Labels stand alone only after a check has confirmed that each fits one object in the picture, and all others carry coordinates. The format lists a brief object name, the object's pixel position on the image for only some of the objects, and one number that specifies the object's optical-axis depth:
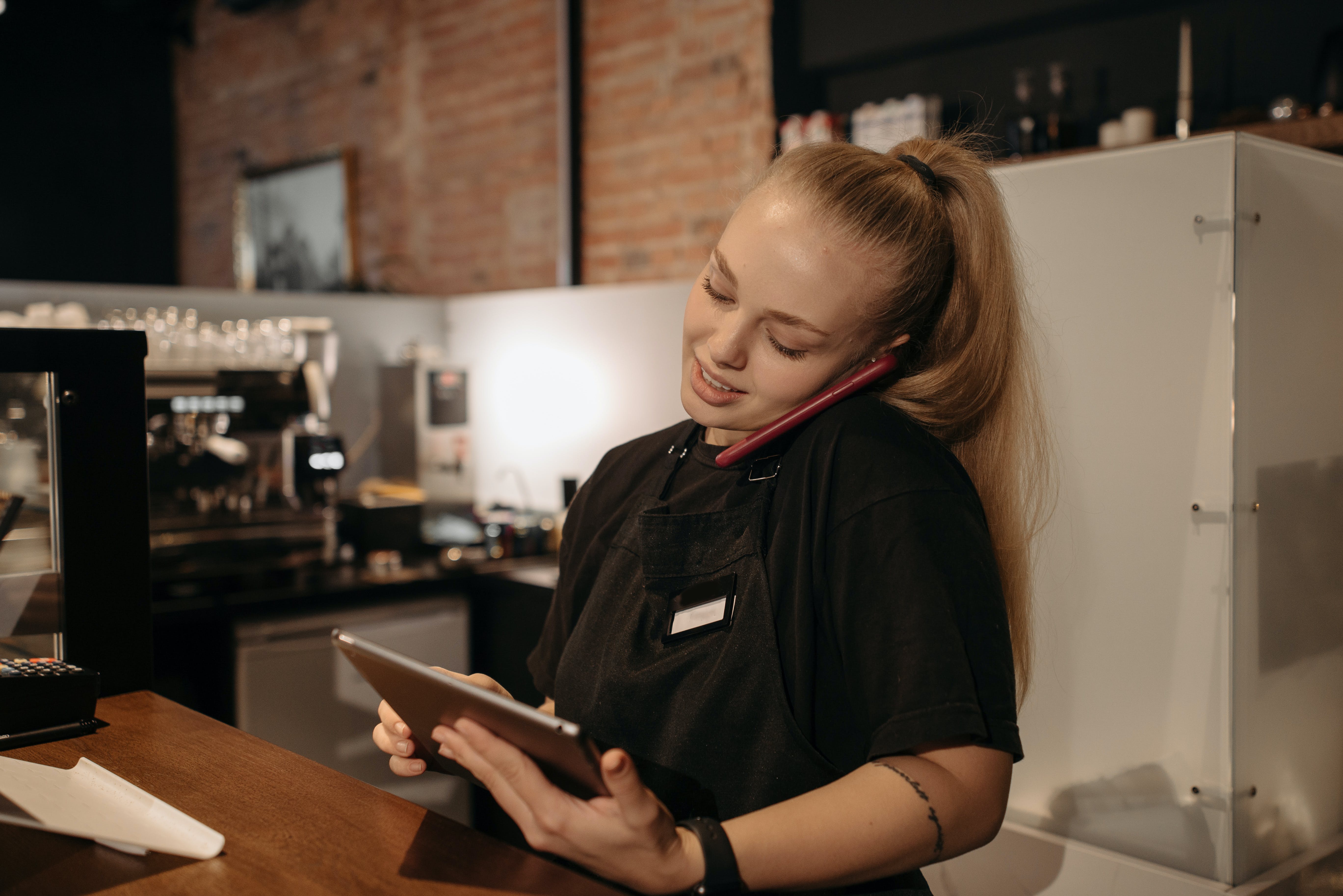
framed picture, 5.37
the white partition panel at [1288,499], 1.77
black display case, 1.39
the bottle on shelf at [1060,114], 2.75
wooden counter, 0.90
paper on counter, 0.94
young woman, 0.91
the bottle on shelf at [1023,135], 2.76
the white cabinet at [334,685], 2.89
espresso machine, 2.99
